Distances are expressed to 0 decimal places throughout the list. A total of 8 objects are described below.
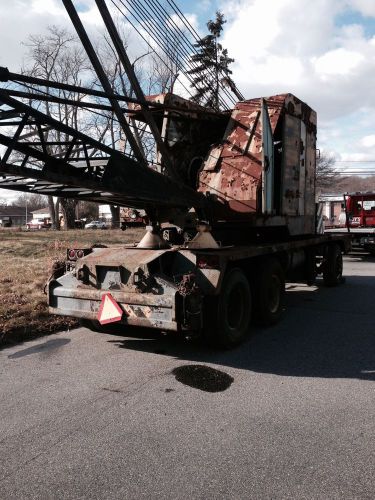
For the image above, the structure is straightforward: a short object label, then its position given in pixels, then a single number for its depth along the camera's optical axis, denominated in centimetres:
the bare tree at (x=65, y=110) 3731
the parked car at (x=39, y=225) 6397
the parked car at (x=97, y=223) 6042
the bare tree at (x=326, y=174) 5353
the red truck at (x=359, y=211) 1777
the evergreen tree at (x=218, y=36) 3582
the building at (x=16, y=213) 12612
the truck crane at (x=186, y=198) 512
